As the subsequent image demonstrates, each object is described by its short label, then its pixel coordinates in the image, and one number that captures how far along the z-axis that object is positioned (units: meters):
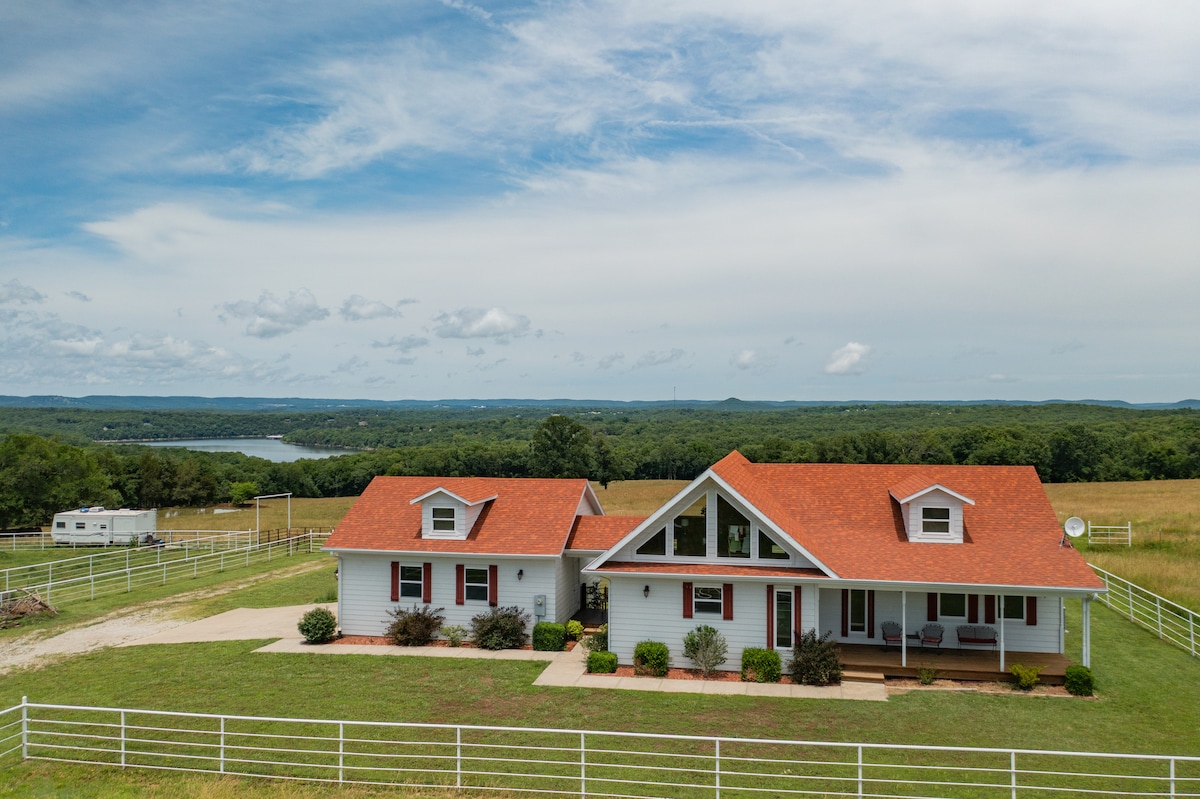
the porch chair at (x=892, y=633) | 21.36
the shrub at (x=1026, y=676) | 18.75
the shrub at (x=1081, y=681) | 18.25
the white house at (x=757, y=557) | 20.38
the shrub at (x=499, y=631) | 22.73
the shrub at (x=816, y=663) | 19.27
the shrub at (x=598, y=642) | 21.89
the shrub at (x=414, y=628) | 23.06
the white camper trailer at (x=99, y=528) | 46.28
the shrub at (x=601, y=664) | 20.39
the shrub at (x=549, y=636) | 22.53
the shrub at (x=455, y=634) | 23.08
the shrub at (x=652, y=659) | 20.36
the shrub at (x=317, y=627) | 23.19
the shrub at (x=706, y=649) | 20.31
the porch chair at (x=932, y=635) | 21.00
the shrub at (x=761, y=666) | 19.70
